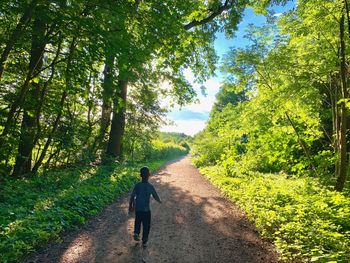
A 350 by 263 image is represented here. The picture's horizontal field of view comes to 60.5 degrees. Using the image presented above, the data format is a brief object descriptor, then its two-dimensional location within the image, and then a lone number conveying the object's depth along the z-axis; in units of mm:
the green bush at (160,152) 31688
